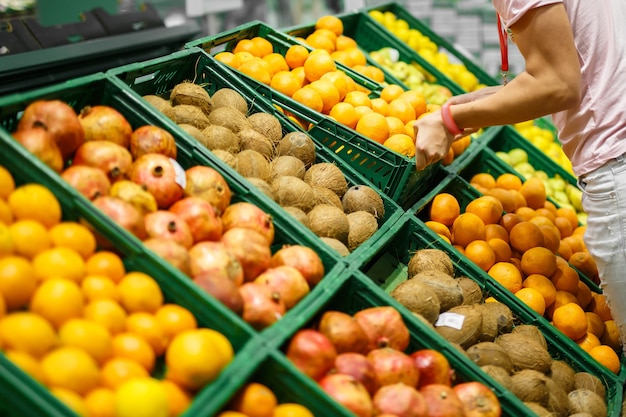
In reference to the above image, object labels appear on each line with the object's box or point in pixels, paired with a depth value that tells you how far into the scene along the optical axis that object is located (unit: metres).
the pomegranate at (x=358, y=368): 1.66
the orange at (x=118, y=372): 1.35
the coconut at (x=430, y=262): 2.42
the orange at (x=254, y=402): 1.51
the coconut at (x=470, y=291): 2.39
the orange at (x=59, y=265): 1.45
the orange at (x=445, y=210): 2.90
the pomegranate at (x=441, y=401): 1.68
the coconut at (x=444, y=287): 2.25
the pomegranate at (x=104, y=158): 1.82
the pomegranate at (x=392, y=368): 1.72
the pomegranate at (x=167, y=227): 1.72
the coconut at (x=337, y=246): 2.12
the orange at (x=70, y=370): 1.28
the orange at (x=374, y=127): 2.81
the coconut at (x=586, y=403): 2.21
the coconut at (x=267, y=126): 2.55
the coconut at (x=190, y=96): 2.46
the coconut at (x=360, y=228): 2.30
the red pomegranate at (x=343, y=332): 1.74
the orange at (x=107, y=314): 1.43
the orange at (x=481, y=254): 2.72
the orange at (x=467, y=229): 2.82
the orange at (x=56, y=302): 1.38
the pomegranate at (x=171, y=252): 1.64
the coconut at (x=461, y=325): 2.12
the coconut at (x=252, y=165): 2.26
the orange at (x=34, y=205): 1.54
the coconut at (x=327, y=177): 2.47
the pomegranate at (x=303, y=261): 1.90
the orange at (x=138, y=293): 1.53
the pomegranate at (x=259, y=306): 1.66
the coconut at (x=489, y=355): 2.09
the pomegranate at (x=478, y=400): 1.83
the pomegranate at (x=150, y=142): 1.98
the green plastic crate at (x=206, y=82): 2.36
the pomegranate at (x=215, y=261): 1.70
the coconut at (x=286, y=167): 2.36
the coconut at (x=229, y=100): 2.59
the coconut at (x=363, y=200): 2.46
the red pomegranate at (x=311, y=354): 1.63
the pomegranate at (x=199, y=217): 1.81
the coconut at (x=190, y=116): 2.34
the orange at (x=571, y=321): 2.64
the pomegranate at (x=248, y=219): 1.94
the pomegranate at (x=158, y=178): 1.86
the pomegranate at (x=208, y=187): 1.95
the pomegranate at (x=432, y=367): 1.83
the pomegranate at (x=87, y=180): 1.70
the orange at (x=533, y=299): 2.61
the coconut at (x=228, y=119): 2.45
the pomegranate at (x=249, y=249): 1.82
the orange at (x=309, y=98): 2.84
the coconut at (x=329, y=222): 2.20
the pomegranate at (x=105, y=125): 1.92
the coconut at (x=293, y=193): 2.25
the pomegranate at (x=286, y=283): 1.79
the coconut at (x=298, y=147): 2.53
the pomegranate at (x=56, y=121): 1.76
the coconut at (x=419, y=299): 2.11
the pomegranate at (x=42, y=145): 1.67
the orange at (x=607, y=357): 2.60
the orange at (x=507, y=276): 2.68
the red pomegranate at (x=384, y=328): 1.85
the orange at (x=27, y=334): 1.30
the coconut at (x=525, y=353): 2.21
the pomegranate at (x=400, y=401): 1.62
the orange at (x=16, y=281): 1.37
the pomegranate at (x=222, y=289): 1.61
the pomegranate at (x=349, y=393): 1.57
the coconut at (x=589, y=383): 2.37
